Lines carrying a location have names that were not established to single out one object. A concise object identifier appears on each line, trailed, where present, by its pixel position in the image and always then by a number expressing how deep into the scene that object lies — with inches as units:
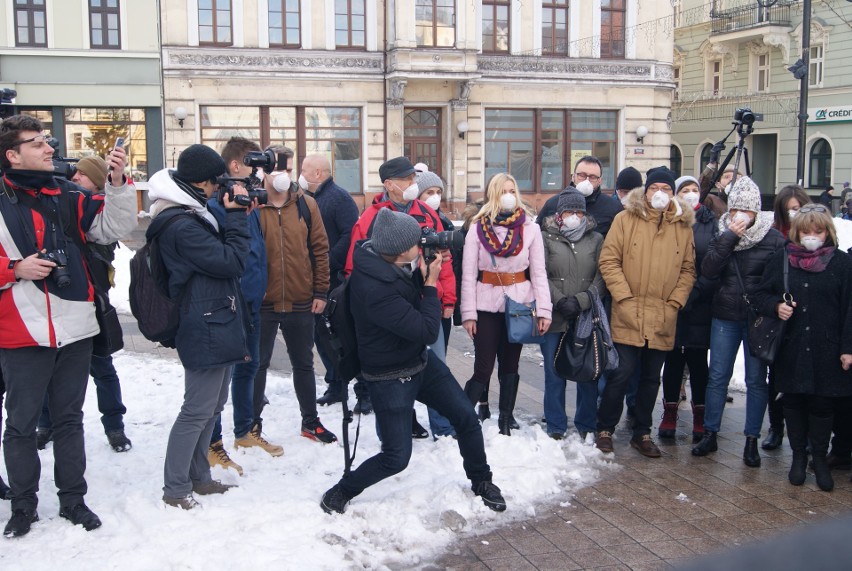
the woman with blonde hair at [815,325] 228.2
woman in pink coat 250.8
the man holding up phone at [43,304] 178.4
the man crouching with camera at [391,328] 187.9
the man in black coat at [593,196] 279.1
